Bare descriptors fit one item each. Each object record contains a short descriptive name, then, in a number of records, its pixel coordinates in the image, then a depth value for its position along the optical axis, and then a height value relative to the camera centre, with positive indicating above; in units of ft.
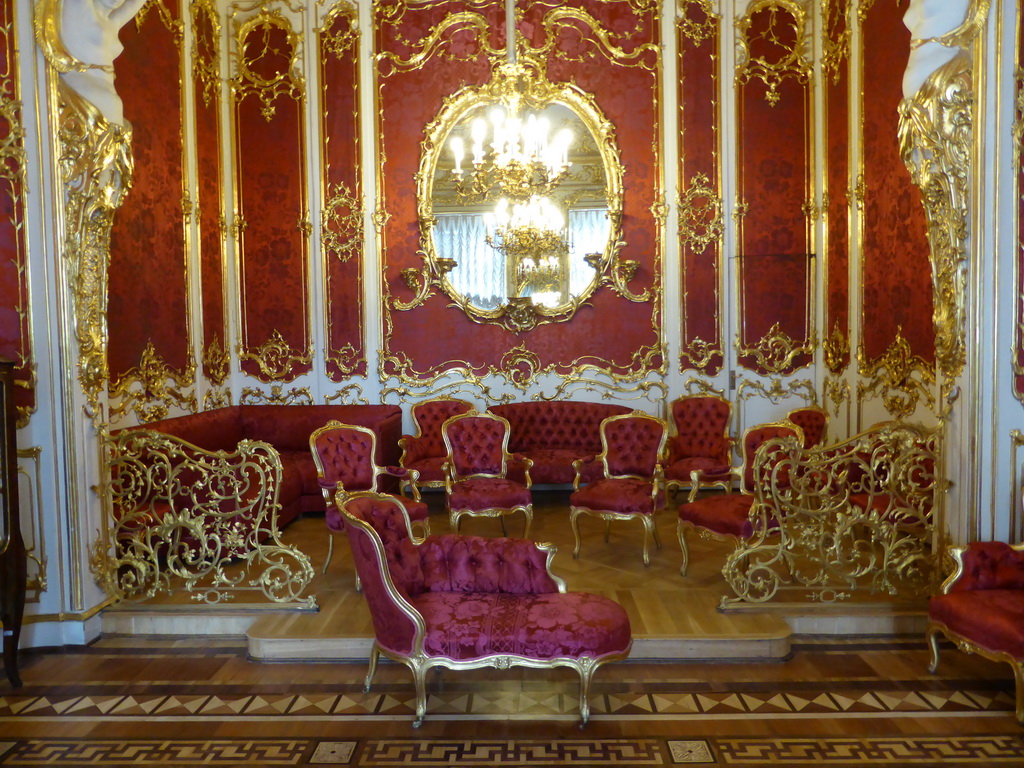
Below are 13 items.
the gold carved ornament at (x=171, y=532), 14.37 -3.20
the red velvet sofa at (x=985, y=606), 10.66 -3.70
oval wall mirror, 24.12 +4.28
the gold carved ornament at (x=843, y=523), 13.92 -3.10
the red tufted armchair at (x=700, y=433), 22.61 -2.38
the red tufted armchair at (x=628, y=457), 18.01 -2.62
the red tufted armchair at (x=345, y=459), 17.61 -2.30
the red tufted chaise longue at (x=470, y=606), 10.77 -3.62
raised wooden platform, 12.87 -4.61
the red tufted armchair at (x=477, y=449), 20.13 -2.43
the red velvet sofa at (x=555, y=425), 23.84 -2.19
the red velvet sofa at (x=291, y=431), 20.65 -2.12
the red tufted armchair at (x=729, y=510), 15.23 -3.19
